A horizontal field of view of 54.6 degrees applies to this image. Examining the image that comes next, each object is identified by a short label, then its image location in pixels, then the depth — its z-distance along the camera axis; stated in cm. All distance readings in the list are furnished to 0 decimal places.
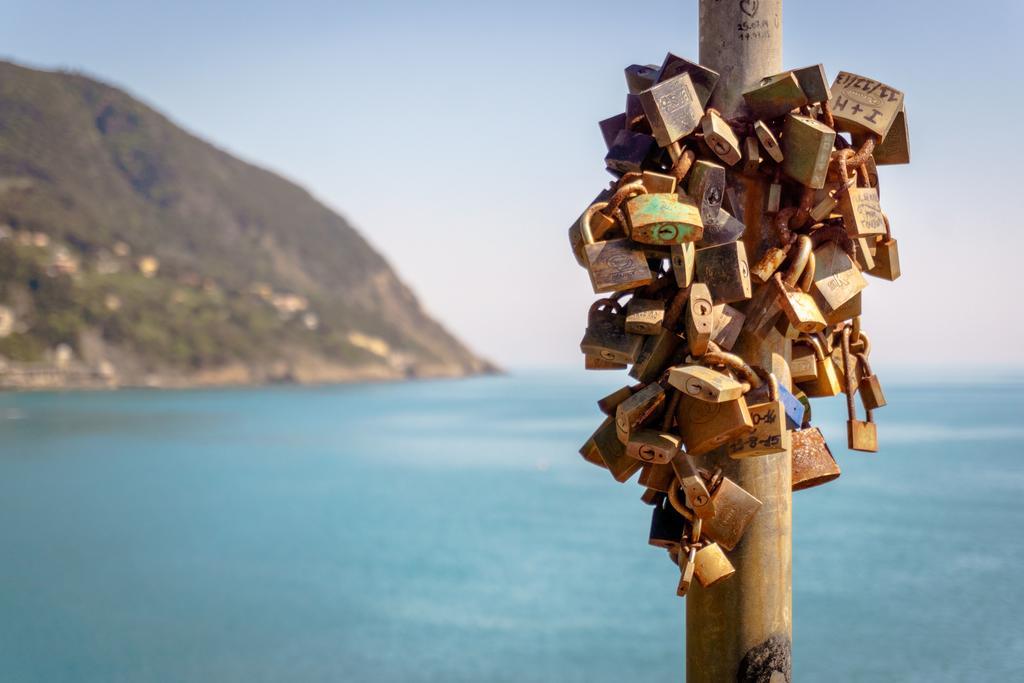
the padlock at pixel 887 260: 210
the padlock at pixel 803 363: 208
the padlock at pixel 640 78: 214
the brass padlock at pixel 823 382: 213
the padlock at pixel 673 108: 190
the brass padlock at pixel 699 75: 195
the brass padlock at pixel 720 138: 189
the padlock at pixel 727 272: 188
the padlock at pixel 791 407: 193
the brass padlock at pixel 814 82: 193
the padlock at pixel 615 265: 192
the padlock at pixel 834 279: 200
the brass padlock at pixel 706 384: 179
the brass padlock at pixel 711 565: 189
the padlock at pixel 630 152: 200
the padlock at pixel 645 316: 195
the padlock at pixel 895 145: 208
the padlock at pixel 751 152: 195
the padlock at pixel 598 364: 207
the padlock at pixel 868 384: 223
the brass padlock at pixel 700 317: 186
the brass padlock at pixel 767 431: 186
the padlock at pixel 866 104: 201
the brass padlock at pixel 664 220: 187
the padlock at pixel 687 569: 186
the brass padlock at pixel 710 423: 183
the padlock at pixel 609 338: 200
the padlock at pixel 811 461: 212
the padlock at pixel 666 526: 204
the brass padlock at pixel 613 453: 206
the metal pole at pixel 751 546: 196
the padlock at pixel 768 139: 192
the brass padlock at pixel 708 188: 192
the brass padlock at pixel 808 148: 190
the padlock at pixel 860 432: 227
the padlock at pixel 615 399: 203
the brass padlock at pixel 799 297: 191
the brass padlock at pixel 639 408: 193
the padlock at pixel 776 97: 192
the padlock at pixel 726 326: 191
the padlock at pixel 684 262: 190
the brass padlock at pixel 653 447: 192
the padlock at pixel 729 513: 189
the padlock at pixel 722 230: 193
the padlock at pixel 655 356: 196
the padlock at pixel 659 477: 201
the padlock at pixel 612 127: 213
